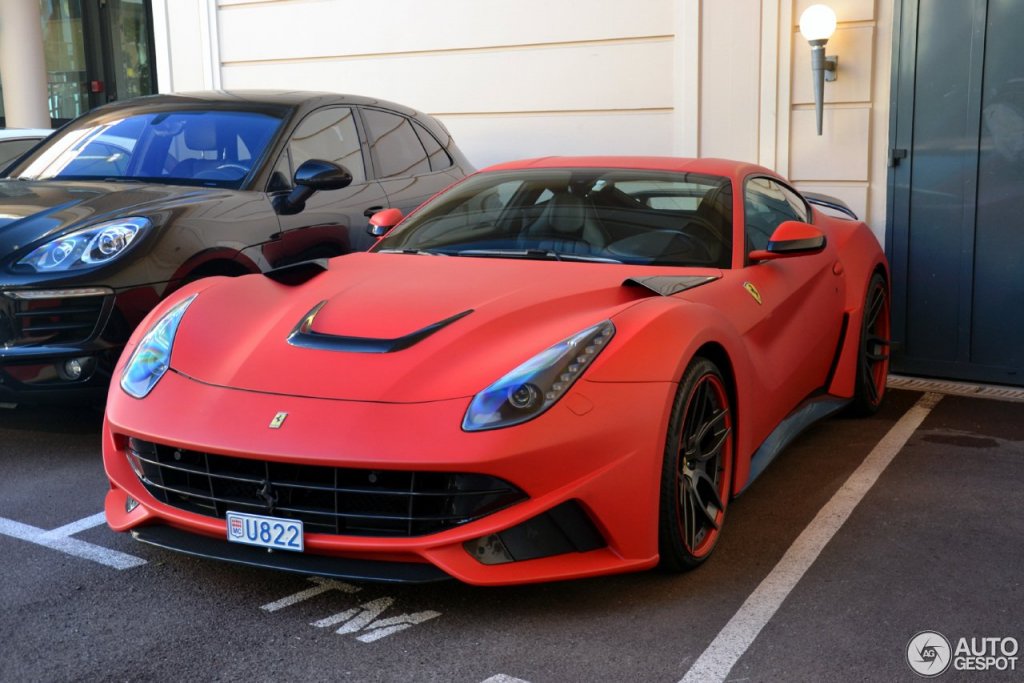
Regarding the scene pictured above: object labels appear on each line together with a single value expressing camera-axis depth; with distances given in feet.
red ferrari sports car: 10.55
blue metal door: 21.79
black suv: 16.17
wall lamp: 23.48
